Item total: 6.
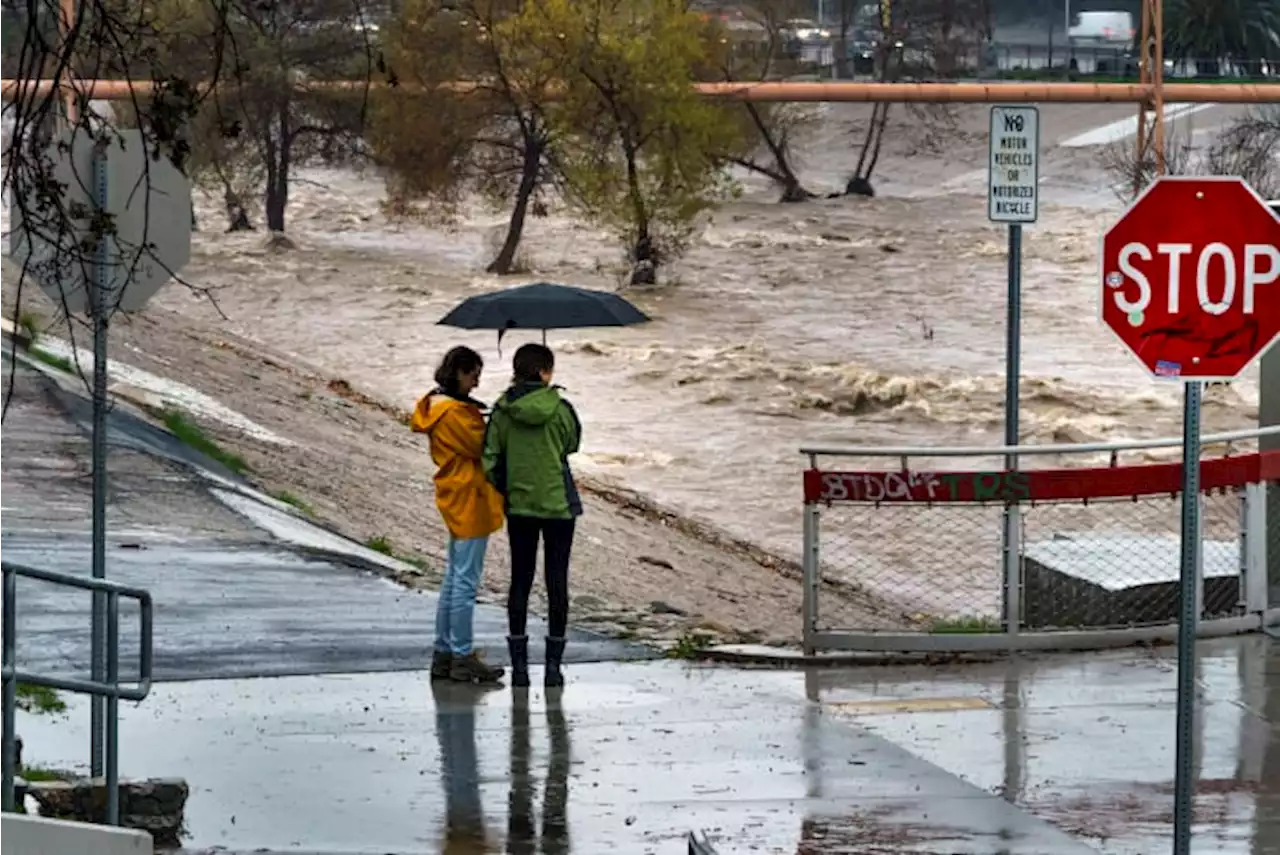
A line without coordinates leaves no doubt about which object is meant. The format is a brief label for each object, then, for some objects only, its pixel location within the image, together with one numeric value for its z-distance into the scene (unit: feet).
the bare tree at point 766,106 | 247.54
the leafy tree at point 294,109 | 210.18
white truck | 325.01
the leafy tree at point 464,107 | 209.26
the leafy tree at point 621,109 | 201.77
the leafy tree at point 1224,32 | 303.27
